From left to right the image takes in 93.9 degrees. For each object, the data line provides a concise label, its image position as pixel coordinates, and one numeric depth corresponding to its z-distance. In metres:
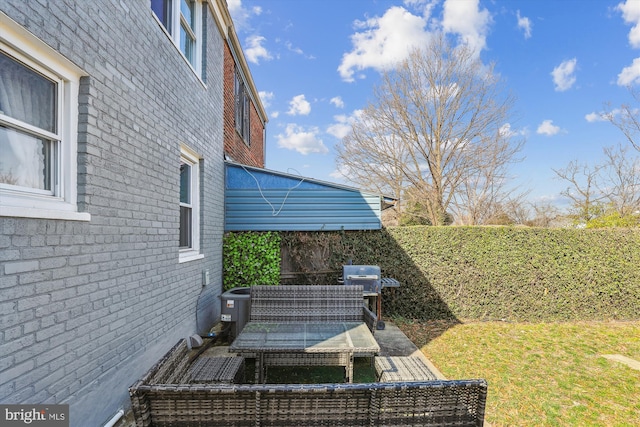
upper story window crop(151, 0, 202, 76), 4.08
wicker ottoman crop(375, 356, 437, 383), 2.67
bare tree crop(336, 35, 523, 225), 12.32
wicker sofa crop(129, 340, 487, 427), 1.65
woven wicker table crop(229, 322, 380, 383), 3.07
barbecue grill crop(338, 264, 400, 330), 5.35
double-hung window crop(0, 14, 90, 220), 1.85
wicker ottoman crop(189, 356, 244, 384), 2.71
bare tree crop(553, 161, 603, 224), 13.83
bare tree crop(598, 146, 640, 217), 12.76
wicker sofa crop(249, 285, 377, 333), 4.12
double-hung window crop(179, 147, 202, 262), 4.68
